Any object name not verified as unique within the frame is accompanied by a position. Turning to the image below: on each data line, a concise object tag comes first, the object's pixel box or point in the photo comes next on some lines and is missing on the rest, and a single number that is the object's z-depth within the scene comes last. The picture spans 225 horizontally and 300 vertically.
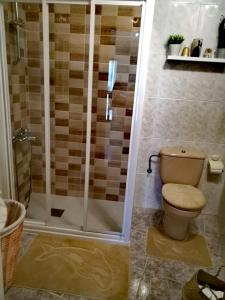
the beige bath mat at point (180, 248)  1.94
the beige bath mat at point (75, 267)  1.60
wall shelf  2.00
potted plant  2.01
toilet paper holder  2.25
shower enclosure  2.07
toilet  2.01
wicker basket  1.43
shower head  2.02
